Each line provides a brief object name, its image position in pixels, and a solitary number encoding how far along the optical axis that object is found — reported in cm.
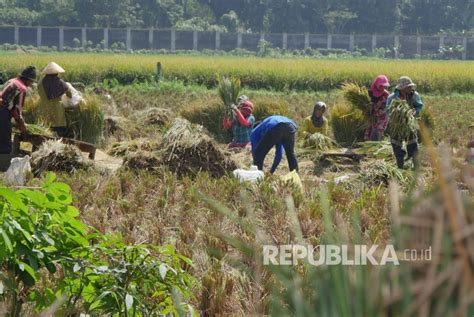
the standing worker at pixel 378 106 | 2255
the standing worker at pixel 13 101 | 1952
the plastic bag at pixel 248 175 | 1708
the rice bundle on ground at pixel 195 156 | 1931
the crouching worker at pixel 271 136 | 1900
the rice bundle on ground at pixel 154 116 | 2969
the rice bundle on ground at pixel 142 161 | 1914
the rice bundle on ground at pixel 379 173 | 1766
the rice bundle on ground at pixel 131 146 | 2162
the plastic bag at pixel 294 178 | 1648
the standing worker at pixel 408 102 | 1972
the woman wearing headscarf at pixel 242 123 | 2403
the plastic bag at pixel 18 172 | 1730
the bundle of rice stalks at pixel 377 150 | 2177
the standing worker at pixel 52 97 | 2177
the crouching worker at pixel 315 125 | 2483
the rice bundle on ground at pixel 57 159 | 1877
